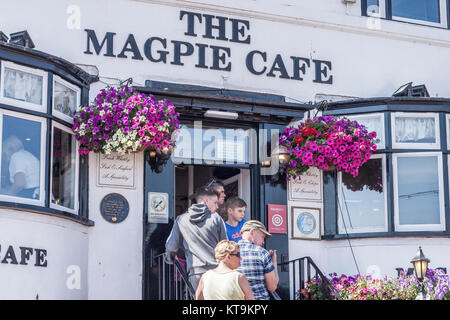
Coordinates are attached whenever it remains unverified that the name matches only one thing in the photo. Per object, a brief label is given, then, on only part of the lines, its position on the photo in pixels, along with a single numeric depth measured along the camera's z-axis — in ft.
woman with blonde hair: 27.09
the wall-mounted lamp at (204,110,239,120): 40.03
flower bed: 35.18
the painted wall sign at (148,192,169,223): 38.63
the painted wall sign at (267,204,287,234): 40.55
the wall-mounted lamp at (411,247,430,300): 34.22
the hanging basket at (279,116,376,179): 40.04
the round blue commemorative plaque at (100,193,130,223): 37.96
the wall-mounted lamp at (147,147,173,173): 38.88
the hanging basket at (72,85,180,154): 36.83
